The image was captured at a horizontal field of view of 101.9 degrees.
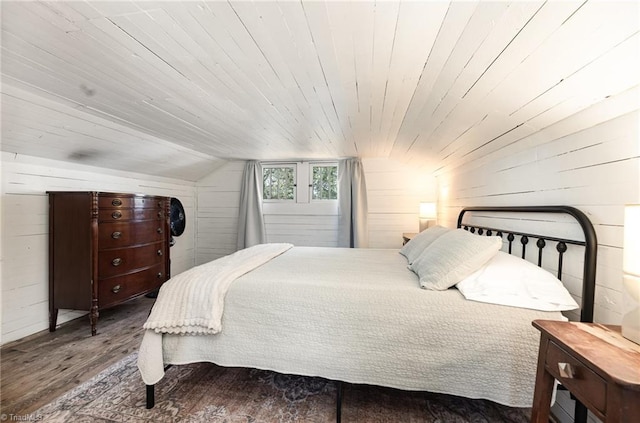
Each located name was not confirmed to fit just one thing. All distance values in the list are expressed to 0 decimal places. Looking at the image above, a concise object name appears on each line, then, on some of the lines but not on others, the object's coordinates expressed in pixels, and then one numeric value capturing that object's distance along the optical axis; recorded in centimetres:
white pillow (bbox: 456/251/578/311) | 120
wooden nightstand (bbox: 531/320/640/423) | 65
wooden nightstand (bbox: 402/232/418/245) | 340
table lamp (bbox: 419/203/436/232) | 344
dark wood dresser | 227
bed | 120
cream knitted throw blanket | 144
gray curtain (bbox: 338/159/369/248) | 392
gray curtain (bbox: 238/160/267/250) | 418
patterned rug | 142
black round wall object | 385
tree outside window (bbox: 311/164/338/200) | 420
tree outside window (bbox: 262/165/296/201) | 430
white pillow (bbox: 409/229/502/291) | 140
